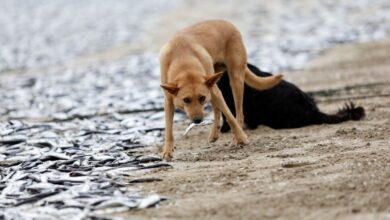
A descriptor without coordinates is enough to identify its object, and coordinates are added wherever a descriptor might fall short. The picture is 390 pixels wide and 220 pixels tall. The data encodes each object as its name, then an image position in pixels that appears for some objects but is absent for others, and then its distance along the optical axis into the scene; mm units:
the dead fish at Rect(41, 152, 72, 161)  17328
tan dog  17547
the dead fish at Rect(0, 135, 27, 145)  20250
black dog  21281
